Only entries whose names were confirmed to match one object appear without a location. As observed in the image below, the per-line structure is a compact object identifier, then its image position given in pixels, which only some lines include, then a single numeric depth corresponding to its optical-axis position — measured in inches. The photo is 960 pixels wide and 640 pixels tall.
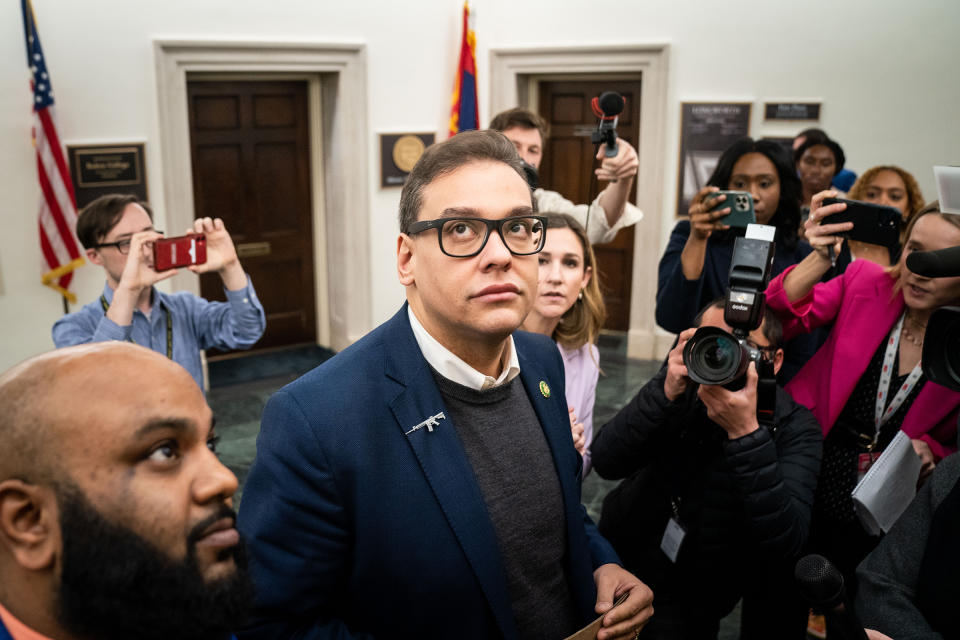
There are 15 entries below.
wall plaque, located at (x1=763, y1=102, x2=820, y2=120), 256.4
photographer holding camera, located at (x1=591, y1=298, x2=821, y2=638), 80.0
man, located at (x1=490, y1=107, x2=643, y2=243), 136.6
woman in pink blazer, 91.7
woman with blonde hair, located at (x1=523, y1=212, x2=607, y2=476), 104.0
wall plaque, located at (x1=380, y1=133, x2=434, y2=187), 275.9
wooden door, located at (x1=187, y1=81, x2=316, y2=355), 264.5
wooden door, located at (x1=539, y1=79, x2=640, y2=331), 297.0
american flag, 203.6
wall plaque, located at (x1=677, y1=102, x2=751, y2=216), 262.2
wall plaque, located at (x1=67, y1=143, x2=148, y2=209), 217.8
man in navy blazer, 55.5
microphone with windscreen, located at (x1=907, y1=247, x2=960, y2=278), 67.3
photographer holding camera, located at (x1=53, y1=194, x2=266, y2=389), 111.3
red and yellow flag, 277.4
